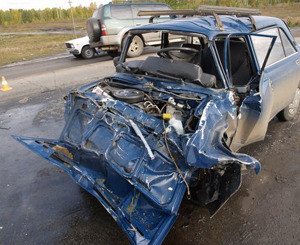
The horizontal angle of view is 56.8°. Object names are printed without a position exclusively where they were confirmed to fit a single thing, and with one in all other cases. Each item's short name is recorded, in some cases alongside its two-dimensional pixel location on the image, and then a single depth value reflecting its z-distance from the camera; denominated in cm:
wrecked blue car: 233
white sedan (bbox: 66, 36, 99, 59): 1255
